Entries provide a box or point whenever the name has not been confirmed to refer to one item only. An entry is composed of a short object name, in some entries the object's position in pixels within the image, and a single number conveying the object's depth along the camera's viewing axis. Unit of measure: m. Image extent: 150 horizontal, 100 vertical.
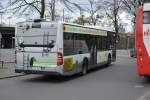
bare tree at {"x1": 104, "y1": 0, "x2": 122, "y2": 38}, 37.46
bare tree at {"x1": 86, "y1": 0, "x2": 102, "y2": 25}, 40.43
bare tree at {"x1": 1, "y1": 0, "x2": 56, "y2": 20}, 18.74
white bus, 10.20
